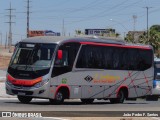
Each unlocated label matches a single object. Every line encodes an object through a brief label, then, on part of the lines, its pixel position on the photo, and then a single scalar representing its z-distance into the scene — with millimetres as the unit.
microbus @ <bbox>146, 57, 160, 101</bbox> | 37953
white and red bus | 26297
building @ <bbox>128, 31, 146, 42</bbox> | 115562
